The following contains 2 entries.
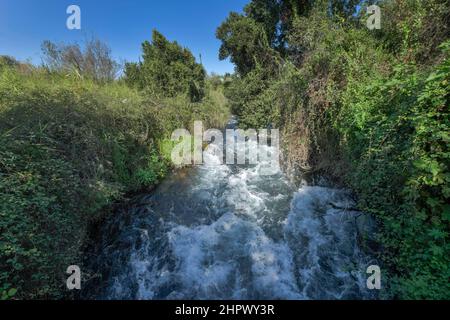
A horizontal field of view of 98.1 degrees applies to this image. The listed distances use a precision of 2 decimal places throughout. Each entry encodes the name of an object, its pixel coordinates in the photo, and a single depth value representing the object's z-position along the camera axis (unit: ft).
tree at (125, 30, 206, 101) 25.81
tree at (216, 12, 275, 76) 25.46
